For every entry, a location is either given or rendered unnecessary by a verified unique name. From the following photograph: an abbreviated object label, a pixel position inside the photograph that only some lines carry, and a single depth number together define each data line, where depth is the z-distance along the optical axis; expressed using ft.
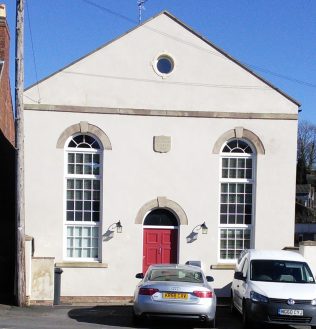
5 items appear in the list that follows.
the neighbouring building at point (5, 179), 63.93
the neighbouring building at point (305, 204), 227.40
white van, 40.01
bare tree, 244.63
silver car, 39.42
